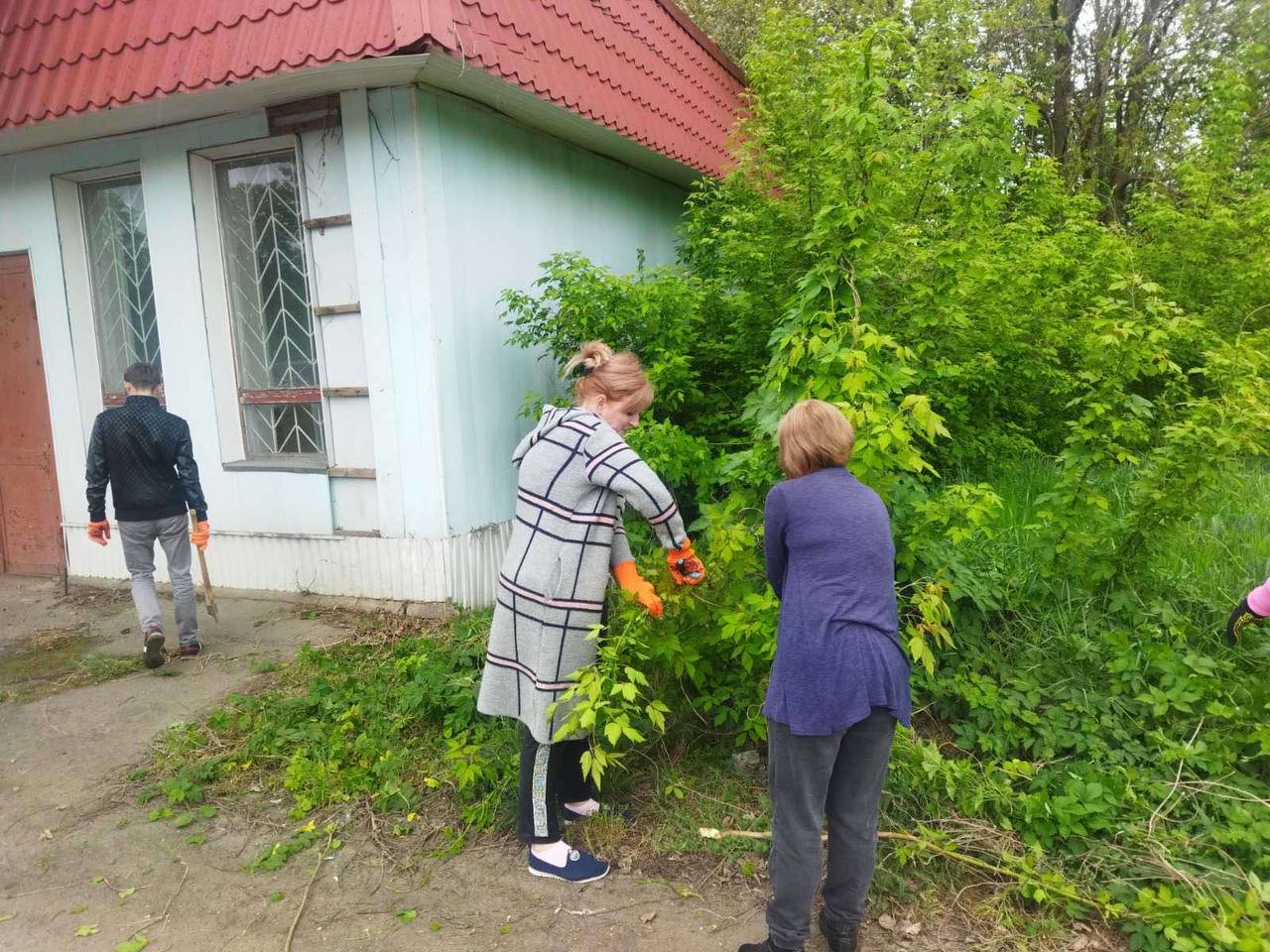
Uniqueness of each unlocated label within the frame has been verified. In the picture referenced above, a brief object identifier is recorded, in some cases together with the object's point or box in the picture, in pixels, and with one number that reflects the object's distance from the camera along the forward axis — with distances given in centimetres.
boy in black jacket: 489
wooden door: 663
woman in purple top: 244
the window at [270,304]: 591
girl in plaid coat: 292
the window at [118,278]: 645
